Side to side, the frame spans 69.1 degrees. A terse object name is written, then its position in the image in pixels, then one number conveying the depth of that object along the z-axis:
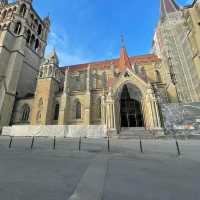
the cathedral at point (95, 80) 19.56
